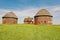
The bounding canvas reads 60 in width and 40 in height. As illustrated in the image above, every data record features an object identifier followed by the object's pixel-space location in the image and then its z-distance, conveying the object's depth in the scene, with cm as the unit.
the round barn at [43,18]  1484
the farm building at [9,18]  1724
